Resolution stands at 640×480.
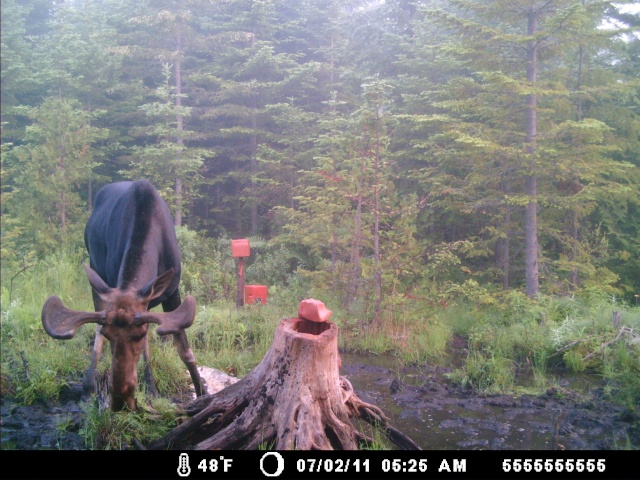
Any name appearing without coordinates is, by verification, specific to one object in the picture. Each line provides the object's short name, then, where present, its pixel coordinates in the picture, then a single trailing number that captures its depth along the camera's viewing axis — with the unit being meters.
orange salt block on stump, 4.05
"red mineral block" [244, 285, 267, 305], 9.08
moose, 3.71
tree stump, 3.66
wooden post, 8.09
